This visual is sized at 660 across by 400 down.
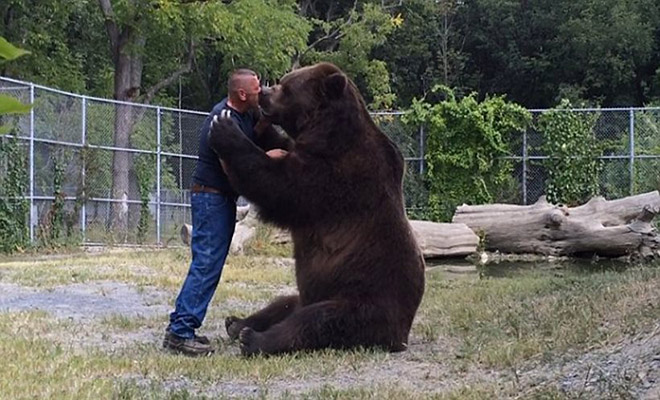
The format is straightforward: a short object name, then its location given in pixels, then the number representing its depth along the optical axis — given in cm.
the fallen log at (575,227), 1631
